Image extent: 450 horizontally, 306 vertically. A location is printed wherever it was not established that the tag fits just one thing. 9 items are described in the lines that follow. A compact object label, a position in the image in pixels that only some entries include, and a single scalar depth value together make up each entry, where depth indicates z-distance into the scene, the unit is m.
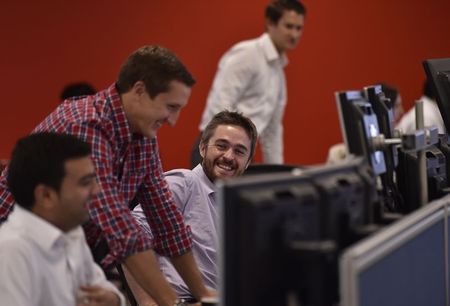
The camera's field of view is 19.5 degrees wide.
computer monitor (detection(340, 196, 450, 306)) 2.32
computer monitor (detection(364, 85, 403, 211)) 3.48
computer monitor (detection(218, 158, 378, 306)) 2.24
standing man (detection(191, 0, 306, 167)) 7.95
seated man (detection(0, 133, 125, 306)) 2.68
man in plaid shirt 3.20
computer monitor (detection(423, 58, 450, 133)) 4.07
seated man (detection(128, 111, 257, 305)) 4.08
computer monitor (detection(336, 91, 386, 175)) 3.04
